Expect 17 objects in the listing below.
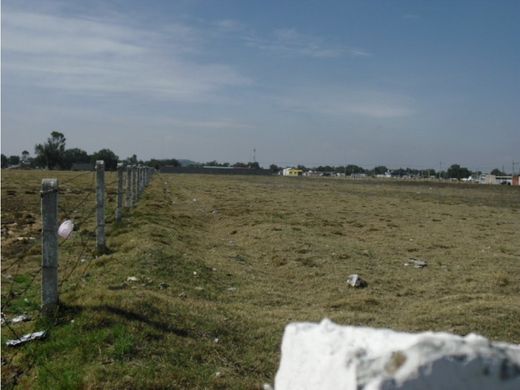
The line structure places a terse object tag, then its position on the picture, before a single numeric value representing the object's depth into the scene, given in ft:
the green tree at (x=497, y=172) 536.66
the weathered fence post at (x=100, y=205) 34.71
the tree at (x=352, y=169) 630.50
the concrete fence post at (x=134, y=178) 64.80
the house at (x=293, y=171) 526.57
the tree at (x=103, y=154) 362.70
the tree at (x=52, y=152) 377.91
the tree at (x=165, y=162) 435.33
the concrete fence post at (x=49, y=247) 19.95
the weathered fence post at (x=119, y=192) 46.37
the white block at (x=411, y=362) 4.72
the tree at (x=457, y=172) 554.05
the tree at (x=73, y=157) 380.29
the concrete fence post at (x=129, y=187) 57.44
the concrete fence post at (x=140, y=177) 76.37
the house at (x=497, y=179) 415.85
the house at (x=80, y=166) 326.81
